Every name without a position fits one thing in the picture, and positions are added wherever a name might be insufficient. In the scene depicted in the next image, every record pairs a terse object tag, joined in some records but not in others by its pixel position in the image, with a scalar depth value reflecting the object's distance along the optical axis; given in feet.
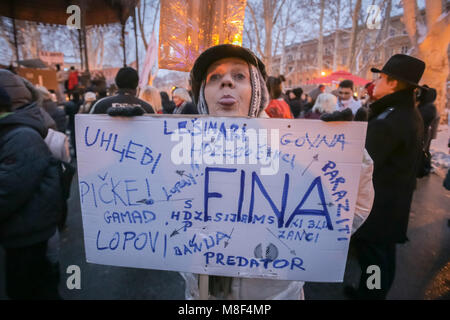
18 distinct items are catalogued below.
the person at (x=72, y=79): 29.27
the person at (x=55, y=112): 15.75
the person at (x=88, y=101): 18.83
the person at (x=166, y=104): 23.35
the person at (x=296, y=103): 24.14
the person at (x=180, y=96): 16.23
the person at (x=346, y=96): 15.66
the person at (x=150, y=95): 14.69
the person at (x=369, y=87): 11.69
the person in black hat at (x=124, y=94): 9.79
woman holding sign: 3.86
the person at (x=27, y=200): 4.92
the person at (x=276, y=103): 13.41
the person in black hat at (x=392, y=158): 6.35
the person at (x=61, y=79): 42.58
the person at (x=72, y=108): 22.52
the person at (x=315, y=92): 31.71
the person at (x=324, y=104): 14.90
